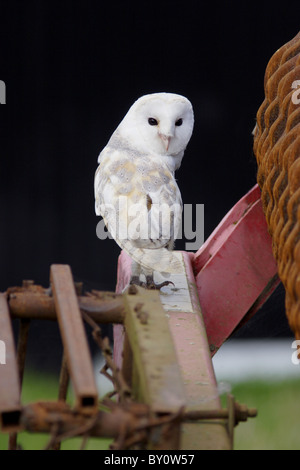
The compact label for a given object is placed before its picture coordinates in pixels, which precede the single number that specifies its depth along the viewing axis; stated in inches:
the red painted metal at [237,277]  171.9
